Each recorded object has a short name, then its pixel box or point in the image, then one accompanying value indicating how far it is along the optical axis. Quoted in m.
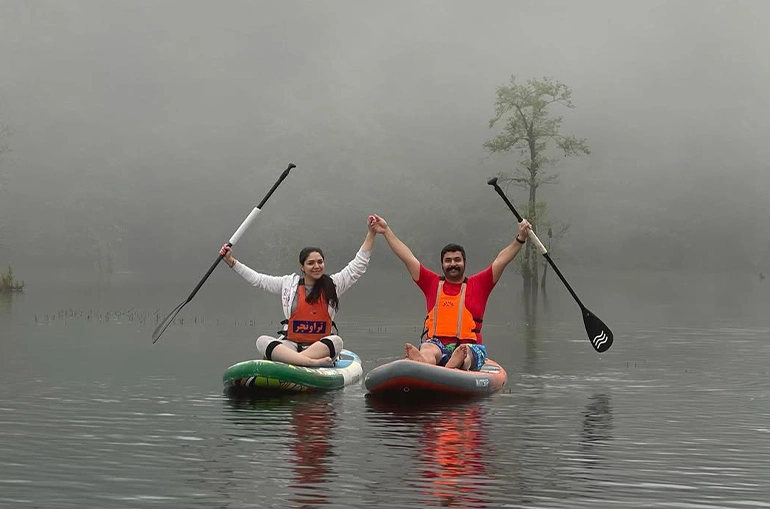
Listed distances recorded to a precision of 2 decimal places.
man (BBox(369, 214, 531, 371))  16.36
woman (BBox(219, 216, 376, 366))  16.84
